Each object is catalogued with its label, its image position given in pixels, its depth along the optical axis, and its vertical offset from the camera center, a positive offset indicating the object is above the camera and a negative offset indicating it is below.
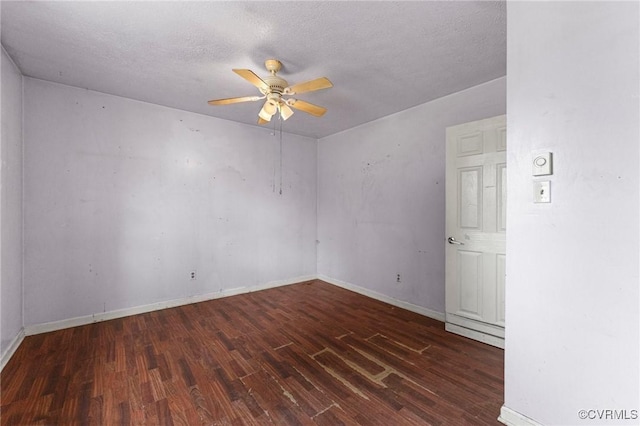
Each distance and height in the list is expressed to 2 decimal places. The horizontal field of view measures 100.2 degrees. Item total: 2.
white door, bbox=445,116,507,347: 2.59 -0.18
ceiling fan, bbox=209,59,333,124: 2.21 +1.06
